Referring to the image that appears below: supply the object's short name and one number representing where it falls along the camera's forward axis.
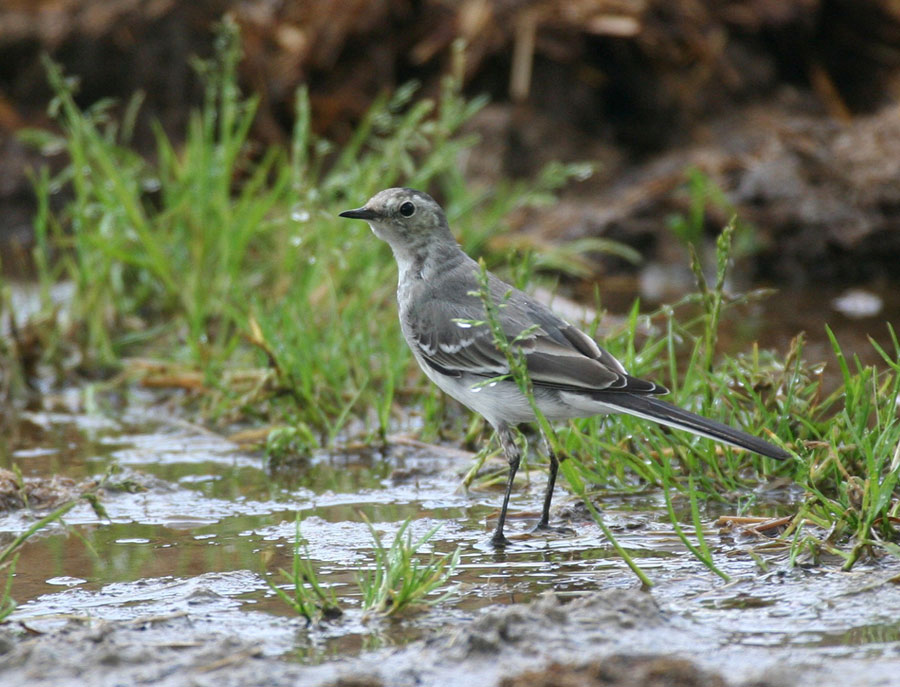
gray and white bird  9.49
